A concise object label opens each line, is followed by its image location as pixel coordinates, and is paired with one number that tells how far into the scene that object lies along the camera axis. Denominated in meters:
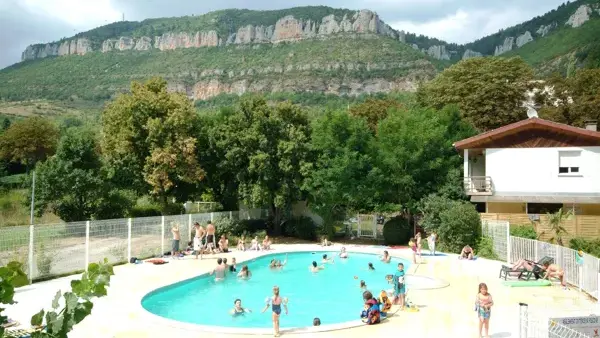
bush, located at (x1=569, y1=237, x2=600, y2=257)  20.81
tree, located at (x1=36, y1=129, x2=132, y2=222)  28.67
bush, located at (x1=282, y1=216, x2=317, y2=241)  32.28
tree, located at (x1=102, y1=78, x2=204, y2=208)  29.62
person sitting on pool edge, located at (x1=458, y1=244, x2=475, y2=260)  23.62
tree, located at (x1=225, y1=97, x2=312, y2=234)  29.64
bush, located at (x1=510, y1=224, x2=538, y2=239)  23.81
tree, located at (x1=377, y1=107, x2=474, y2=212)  28.83
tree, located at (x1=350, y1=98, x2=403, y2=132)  48.19
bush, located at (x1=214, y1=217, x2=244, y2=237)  29.05
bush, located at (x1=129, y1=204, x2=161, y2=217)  33.27
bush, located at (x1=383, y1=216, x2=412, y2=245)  29.86
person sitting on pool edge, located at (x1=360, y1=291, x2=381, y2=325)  12.59
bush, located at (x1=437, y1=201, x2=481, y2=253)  25.42
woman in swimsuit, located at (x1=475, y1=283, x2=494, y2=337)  11.21
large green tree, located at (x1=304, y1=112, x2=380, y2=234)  28.62
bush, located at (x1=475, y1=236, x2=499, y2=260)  24.36
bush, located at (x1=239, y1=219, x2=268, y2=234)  31.50
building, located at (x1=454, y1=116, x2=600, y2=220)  27.20
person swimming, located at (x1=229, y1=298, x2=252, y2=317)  15.60
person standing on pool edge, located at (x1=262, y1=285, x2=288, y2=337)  11.75
